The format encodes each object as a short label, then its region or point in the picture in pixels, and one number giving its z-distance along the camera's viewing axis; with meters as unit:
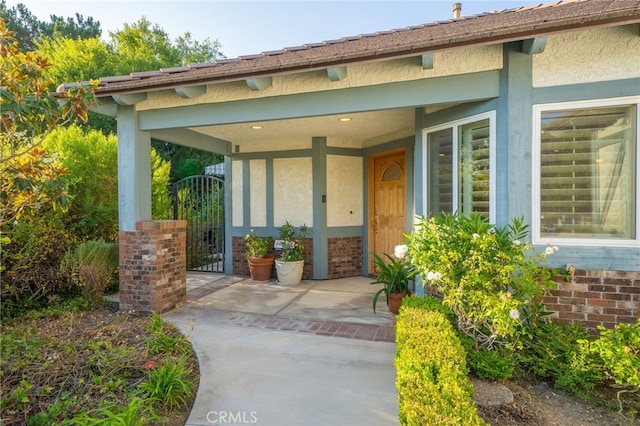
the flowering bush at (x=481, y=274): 3.01
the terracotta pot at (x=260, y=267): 7.21
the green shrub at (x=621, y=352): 2.60
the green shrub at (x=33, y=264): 4.93
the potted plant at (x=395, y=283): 4.81
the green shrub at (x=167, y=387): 2.67
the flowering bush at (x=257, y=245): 7.24
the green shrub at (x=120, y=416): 2.23
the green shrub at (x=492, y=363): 2.96
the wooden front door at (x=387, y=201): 6.96
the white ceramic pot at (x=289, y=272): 6.84
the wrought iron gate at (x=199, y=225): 8.56
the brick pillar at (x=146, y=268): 4.91
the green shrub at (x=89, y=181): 6.01
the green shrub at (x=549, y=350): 3.10
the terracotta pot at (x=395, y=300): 4.79
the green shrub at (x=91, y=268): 5.17
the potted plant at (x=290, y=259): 6.86
